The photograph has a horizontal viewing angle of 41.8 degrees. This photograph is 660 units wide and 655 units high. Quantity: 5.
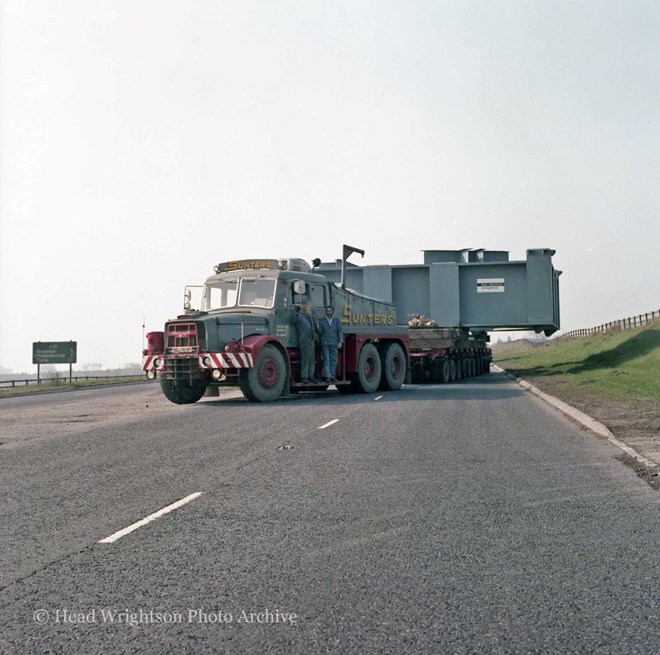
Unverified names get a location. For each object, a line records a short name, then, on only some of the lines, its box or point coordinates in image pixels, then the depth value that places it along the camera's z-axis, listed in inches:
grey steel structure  1268.5
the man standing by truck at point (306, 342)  813.9
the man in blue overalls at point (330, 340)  843.4
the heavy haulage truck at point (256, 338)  761.0
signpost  2033.7
